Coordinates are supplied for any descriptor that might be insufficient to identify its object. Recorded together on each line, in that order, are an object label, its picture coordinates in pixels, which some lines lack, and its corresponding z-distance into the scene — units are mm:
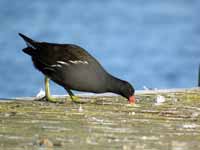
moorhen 16969
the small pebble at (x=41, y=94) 17937
